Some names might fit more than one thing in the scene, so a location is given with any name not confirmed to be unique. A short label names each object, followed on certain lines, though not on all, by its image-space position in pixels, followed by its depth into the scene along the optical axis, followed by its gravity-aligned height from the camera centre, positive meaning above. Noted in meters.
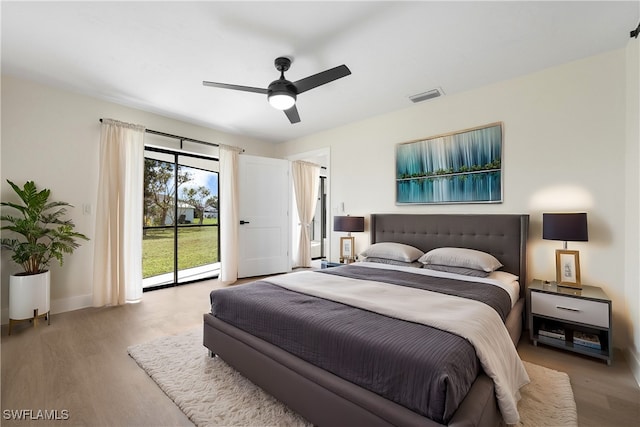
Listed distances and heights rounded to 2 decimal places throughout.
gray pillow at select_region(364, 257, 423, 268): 3.21 -0.51
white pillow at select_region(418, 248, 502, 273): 2.71 -0.41
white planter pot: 2.78 -0.75
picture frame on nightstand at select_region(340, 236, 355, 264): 4.20 -0.47
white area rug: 1.63 -1.14
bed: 1.23 -0.83
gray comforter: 1.19 -0.64
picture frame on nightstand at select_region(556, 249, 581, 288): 2.52 -0.46
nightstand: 2.22 -0.84
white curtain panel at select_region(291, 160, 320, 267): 6.10 +0.37
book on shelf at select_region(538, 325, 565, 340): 2.43 -1.01
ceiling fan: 2.32 +1.13
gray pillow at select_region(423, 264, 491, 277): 2.69 -0.52
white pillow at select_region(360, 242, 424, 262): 3.25 -0.40
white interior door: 4.93 +0.05
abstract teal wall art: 3.12 +0.61
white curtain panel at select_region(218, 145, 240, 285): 4.62 +0.01
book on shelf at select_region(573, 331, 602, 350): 2.28 -1.01
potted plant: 2.78 -0.27
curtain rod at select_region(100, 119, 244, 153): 4.00 +1.24
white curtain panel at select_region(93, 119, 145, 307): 3.46 +0.05
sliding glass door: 4.49 +0.04
